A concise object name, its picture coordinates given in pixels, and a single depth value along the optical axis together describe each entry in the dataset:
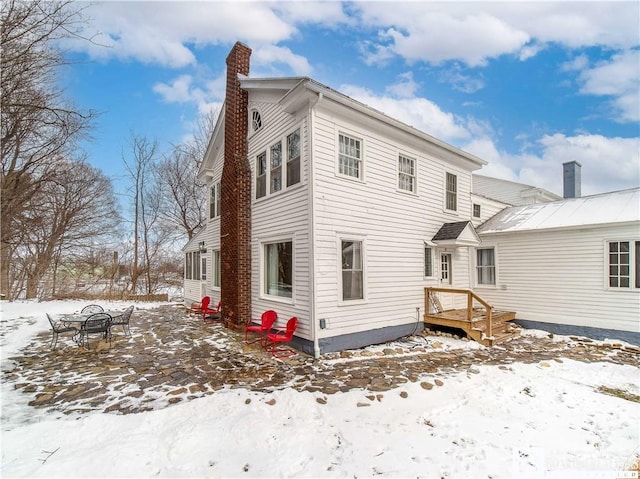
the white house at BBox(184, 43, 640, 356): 7.53
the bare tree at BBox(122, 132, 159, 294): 21.77
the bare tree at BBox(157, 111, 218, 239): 23.86
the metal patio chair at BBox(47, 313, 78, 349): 7.55
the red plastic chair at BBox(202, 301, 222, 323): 11.81
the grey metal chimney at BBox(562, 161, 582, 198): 15.83
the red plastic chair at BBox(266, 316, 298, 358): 7.24
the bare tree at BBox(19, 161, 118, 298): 18.03
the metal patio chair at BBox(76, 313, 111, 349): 7.77
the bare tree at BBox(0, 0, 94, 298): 5.45
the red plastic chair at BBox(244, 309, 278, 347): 8.02
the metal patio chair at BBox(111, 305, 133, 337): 8.72
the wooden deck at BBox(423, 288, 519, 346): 8.58
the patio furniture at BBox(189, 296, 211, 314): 12.35
